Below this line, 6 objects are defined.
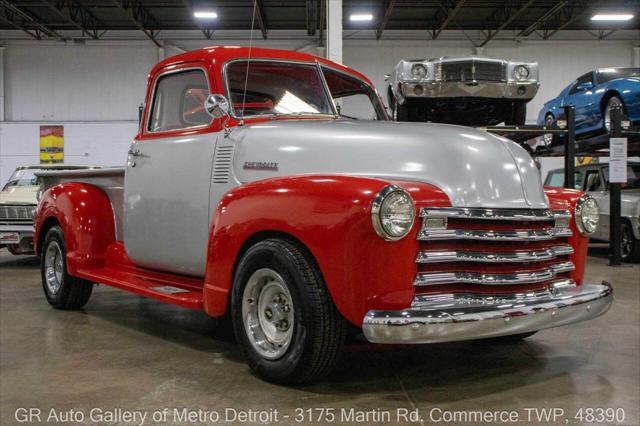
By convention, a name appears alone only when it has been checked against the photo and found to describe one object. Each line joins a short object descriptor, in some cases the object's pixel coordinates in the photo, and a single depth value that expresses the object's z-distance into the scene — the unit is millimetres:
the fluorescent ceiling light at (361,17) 19141
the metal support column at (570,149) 8398
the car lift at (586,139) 7997
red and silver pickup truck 2936
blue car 8414
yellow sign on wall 20812
